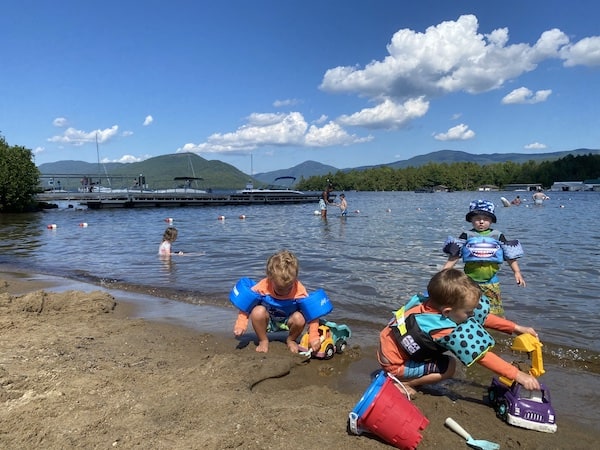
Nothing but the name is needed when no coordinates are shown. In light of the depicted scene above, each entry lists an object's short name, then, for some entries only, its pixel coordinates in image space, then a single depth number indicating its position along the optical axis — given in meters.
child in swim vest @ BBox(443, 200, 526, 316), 5.40
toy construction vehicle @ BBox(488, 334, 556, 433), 3.42
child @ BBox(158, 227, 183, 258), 13.23
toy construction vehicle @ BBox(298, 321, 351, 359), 4.96
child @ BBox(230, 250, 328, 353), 4.87
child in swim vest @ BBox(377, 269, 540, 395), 3.50
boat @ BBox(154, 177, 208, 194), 58.53
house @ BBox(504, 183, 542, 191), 135.46
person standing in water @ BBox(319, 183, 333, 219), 30.41
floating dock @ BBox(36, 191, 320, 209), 47.12
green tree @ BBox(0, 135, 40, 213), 36.00
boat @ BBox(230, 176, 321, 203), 56.56
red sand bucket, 3.01
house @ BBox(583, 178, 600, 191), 120.94
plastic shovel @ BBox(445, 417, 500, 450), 3.07
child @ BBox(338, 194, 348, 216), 30.46
